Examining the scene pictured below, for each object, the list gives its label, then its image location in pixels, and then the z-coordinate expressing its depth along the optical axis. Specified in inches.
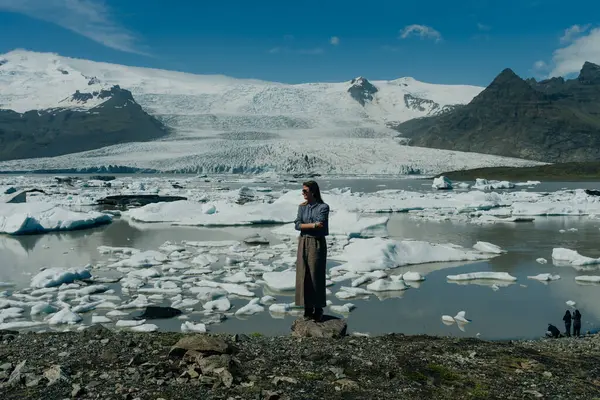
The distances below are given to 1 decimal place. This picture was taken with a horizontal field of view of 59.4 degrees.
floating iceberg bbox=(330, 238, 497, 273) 482.9
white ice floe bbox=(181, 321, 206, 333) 290.1
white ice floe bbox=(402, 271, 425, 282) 433.7
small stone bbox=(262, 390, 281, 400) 141.7
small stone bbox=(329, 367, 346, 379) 162.5
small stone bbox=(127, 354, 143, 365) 168.1
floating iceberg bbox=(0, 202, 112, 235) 753.0
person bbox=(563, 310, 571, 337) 302.7
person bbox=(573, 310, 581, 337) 297.5
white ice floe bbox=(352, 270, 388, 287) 420.8
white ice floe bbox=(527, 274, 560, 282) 442.1
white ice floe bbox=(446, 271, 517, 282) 440.1
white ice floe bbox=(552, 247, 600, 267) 507.8
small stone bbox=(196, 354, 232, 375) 159.5
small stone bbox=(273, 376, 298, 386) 154.8
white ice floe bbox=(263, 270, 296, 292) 397.7
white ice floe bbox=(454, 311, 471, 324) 316.8
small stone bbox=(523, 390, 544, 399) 154.8
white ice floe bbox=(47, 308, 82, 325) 309.1
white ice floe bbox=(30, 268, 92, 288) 408.5
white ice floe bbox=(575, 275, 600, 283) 434.9
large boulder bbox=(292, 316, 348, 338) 219.3
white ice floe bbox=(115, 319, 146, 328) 301.1
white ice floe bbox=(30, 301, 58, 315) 328.8
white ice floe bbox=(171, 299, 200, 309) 348.2
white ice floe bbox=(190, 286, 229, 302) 370.6
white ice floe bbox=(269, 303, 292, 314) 336.0
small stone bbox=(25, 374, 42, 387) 147.4
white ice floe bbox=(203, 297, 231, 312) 342.6
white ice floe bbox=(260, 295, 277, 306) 358.7
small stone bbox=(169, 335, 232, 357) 173.9
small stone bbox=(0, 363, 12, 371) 163.3
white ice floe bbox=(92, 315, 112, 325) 310.5
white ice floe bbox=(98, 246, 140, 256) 578.9
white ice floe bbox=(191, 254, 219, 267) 501.4
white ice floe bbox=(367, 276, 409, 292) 401.4
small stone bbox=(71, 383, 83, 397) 140.1
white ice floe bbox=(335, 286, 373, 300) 380.5
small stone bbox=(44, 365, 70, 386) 149.0
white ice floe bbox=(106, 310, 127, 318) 326.6
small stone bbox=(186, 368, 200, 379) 156.0
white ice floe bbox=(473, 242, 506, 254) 577.3
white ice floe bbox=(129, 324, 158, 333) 287.2
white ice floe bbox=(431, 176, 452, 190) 1647.3
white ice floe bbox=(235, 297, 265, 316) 333.7
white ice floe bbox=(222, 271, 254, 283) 426.0
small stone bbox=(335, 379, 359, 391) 153.3
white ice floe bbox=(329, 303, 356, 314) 338.3
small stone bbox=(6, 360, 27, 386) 149.6
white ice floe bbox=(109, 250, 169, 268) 494.6
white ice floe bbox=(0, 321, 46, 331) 298.7
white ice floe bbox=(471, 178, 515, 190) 1758.1
